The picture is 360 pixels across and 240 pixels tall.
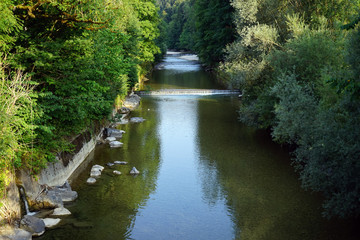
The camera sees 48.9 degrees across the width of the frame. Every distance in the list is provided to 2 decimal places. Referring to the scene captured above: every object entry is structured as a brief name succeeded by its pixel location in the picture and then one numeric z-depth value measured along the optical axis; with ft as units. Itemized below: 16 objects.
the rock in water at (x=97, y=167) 70.33
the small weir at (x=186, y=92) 151.23
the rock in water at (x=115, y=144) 85.84
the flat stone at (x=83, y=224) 50.37
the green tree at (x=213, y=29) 195.21
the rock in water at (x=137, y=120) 109.50
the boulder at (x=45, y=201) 53.36
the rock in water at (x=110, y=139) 90.44
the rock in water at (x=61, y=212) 52.89
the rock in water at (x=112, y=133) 94.22
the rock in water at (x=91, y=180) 65.40
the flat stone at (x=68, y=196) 57.67
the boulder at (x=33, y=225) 46.85
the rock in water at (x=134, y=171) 69.82
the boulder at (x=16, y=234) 43.49
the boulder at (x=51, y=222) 49.76
